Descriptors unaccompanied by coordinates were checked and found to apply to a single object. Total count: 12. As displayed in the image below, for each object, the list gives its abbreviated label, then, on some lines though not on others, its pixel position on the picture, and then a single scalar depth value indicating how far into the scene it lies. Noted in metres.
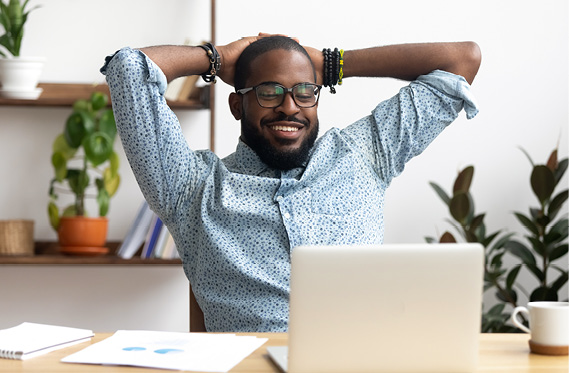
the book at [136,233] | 2.72
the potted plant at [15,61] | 2.68
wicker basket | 2.67
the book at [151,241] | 2.71
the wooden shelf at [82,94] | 2.78
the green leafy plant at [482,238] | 2.73
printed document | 1.00
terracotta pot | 2.68
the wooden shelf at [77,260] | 2.65
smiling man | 1.70
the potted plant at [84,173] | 2.68
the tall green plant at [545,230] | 2.73
